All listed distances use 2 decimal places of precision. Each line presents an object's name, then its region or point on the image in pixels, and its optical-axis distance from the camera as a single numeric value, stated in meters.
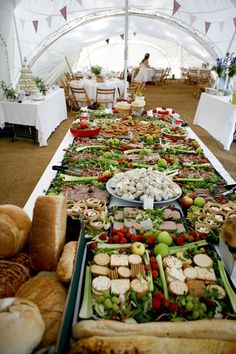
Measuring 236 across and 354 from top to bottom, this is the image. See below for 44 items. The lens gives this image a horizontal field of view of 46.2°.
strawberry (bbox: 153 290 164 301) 0.92
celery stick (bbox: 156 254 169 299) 0.97
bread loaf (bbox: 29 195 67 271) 1.00
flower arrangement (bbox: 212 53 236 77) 4.73
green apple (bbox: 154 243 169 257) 1.12
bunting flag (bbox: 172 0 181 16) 6.10
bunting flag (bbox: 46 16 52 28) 6.68
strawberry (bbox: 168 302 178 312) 0.88
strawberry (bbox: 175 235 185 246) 1.18
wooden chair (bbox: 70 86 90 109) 6.55
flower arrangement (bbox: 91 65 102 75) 7.25
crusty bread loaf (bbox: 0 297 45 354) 0.66
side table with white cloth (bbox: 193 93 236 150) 4.27
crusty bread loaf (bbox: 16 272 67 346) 0.77
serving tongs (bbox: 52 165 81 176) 1.77
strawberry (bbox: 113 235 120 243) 1.19
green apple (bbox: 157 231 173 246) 1.18
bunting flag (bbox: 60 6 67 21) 6.24
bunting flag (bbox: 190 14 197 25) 6.91
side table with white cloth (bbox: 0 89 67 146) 4.38
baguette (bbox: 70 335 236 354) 0.72
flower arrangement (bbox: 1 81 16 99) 4.60
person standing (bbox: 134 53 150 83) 11.77
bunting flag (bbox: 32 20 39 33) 6.49
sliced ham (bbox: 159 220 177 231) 1.26
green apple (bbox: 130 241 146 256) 1.12
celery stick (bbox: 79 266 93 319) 0.88
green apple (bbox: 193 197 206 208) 1.45
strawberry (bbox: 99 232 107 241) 1.21
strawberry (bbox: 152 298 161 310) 0.90
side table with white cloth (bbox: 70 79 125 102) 6.78
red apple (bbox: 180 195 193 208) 1.46
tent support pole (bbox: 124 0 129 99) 5.55
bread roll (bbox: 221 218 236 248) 1.05
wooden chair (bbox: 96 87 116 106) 6.18
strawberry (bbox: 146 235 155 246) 1.17
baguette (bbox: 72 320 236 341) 0.77
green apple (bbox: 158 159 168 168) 1.93
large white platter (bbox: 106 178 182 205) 1.45
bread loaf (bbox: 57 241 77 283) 0.91
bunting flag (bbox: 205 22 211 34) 6.96
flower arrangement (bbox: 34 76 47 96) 5.00
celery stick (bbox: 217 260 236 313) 0.93
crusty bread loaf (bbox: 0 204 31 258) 1.04
